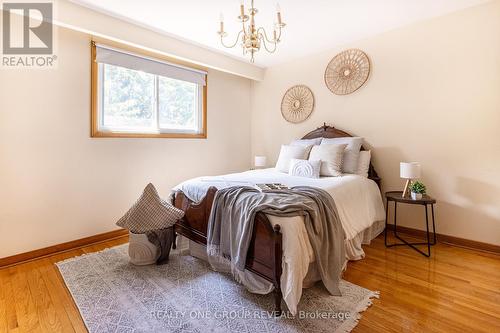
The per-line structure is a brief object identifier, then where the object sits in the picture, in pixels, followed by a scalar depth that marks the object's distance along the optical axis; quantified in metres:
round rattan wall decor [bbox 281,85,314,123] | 4.06
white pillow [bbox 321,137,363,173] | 3.20
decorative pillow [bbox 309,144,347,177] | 3.06
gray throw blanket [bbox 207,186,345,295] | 1.83
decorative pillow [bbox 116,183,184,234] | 2.30
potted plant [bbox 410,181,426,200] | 2.68
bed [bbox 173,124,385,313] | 1.67
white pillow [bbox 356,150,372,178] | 3.20
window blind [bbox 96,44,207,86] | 2.96
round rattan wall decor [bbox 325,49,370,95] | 3.44
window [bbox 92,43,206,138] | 3.01
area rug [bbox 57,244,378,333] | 1.61
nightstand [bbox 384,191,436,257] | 2.60
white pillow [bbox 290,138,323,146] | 3.64
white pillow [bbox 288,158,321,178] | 3.02
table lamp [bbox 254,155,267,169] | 4.27
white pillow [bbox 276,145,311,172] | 3.46
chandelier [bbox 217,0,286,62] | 2.02
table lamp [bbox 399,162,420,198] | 2.68
